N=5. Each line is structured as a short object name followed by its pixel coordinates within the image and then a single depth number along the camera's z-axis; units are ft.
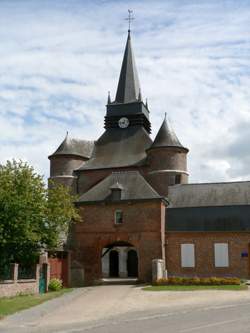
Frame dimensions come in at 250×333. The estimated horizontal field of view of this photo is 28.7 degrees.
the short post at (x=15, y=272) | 81.30
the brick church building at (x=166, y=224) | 115.65
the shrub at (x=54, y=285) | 95.76
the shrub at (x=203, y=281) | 97.17
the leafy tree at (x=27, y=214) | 87.56
